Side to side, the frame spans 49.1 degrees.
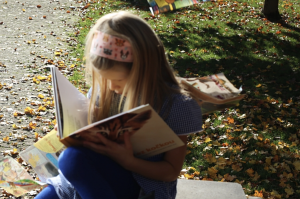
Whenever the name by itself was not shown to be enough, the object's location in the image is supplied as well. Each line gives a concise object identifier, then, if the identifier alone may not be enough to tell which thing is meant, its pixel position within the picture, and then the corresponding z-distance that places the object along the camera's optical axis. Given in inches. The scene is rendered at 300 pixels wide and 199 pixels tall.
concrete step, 91.7
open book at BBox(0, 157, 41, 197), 72.9
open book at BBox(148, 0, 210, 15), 87.4
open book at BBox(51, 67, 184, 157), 49.6
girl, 56.4
